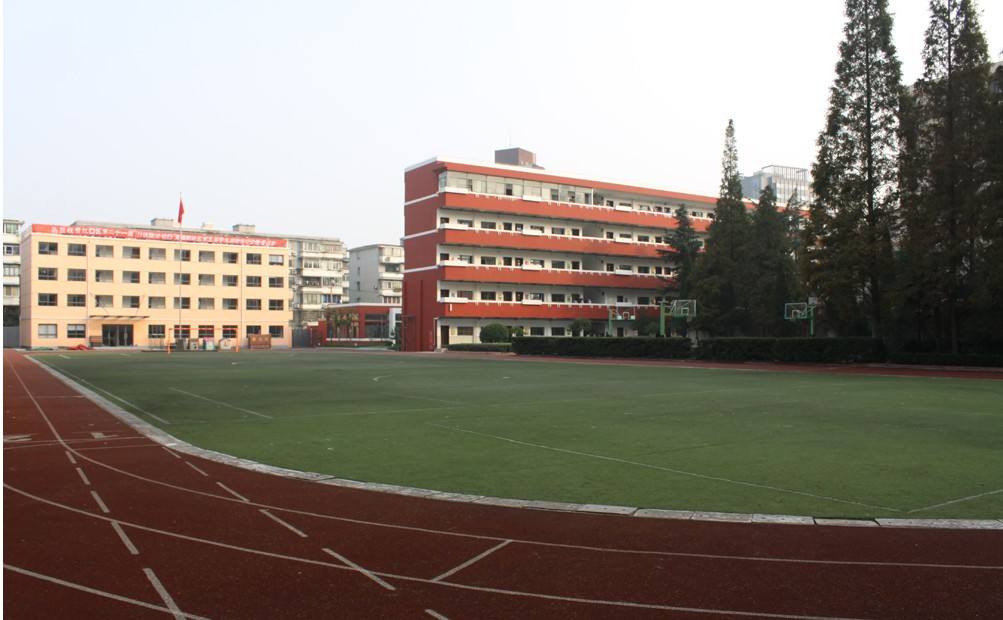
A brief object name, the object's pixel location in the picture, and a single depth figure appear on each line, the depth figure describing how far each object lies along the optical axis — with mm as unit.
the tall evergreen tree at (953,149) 35688
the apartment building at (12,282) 94562
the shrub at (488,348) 60625
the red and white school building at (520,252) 70250
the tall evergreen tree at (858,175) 39531
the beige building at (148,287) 80125
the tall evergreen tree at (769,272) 55812
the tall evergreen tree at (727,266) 59094
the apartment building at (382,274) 118438
